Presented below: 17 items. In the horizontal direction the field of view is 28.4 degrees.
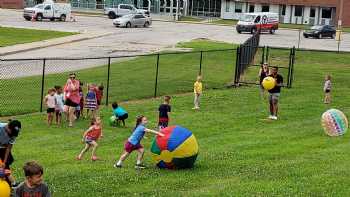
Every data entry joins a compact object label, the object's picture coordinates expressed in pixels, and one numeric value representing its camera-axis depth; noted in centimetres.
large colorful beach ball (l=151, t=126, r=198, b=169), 1328
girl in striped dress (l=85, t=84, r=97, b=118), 2034
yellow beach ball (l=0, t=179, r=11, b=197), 755
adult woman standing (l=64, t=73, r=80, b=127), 1997
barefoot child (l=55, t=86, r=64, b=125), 1977
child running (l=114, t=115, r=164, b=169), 1338
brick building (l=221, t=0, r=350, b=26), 8938
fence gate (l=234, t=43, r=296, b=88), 3020
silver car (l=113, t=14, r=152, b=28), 6625
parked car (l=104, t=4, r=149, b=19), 8013
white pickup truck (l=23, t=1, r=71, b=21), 6900
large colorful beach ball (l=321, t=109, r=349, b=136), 1673
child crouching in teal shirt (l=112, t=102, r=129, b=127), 1935
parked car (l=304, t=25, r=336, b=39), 6538
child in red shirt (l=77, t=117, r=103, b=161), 1427
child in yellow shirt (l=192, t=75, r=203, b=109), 2314
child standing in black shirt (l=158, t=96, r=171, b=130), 1757
